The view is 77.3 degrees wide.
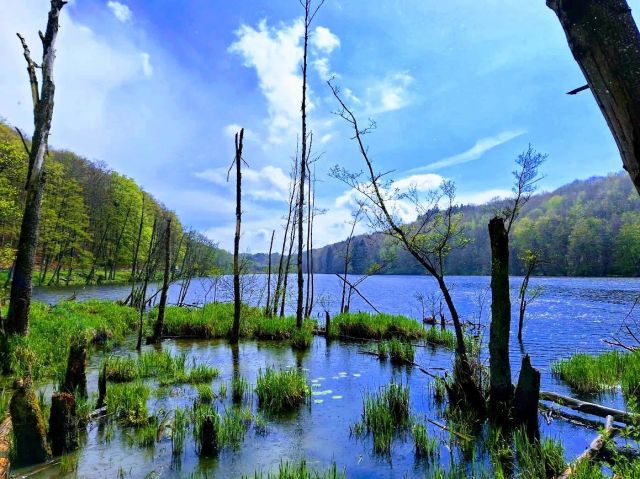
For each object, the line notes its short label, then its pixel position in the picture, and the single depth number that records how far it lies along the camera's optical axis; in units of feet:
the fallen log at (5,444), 12.35
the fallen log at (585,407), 20.01
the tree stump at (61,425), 17.80
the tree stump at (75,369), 22.22
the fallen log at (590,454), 14.15
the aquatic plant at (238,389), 26.30
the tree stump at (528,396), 21.08
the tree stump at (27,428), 16.35
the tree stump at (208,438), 18.30
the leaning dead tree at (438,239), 24.35
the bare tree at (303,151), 57.77
